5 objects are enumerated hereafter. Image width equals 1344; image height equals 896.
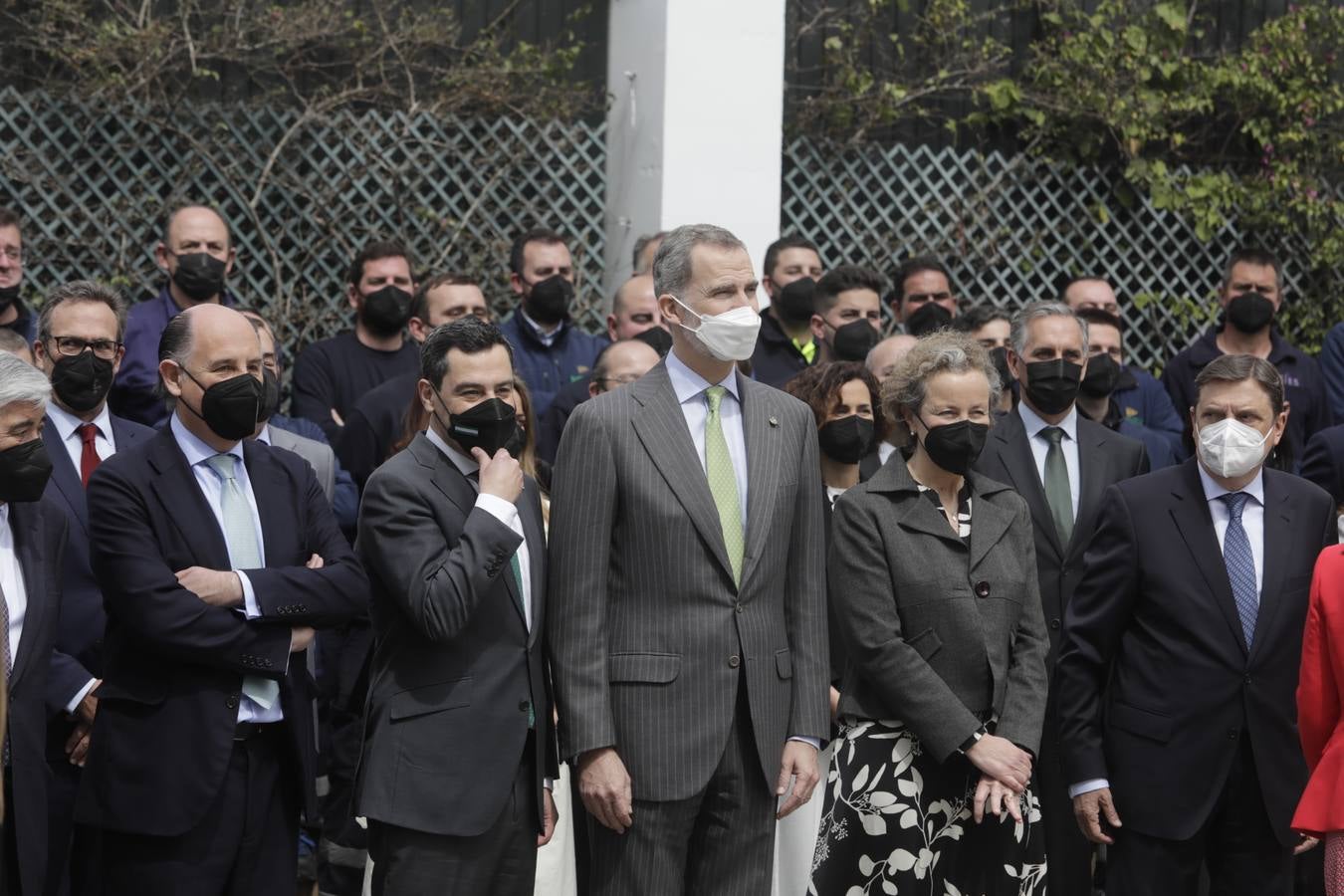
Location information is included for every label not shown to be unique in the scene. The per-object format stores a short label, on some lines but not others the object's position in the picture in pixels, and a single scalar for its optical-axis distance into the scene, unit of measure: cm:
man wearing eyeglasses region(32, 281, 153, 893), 991
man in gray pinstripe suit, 838
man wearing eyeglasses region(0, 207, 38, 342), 1360
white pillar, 1795
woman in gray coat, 938
